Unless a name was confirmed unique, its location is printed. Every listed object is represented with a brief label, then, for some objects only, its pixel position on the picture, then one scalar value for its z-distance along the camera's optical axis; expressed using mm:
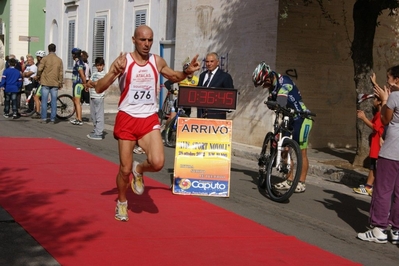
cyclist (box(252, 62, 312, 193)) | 10023
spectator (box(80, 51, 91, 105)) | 19125
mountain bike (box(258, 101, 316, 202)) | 9508
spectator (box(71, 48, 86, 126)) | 18734
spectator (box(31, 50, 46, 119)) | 20266
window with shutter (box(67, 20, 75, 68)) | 32656
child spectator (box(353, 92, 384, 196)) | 10377
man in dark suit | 10906
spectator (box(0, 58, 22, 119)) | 20047
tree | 13555
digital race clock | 10117
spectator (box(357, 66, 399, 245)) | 7512
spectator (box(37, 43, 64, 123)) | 18703
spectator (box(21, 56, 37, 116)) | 21245
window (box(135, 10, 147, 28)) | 25573
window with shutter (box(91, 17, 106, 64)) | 29062
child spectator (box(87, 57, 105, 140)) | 16172
